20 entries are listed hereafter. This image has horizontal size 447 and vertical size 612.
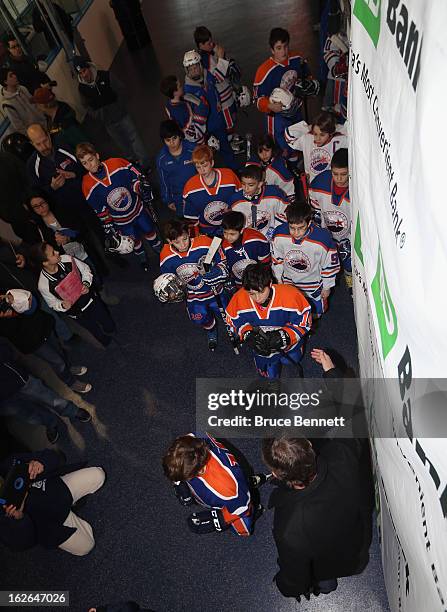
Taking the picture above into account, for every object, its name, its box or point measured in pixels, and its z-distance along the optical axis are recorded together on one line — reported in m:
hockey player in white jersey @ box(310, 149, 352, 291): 3.37
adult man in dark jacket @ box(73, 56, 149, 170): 5.46
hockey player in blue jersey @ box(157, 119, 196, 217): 4.41
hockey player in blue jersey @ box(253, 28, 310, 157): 4.88
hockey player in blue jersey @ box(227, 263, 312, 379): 3.15
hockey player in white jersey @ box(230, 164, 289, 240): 3.74
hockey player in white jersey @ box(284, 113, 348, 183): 3.78
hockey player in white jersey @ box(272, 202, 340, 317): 3.25
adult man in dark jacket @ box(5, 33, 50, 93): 5.98
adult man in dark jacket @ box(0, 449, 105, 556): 2.86
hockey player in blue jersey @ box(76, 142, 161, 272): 4.42
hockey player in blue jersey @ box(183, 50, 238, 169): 5.20
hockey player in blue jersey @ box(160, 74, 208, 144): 5.11
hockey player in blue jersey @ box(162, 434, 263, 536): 2.42
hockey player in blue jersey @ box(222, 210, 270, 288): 3.60
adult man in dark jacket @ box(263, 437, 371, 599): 1.98
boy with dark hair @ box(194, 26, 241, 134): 5.59
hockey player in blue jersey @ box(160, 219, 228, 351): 3.58
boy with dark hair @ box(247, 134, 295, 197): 4.13
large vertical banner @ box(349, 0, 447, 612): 0.68
